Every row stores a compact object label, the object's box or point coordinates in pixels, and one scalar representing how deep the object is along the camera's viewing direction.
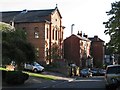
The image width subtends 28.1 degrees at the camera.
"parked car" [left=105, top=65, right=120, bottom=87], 16.39
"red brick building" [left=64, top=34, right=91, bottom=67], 59.94
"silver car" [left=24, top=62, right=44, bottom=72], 37.35
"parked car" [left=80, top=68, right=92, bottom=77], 44.33
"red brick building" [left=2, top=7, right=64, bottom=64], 45.71
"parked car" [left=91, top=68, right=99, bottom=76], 51.80
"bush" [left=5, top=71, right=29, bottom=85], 20.85
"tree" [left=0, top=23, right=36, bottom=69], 21.17
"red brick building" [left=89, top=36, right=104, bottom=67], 72.73
